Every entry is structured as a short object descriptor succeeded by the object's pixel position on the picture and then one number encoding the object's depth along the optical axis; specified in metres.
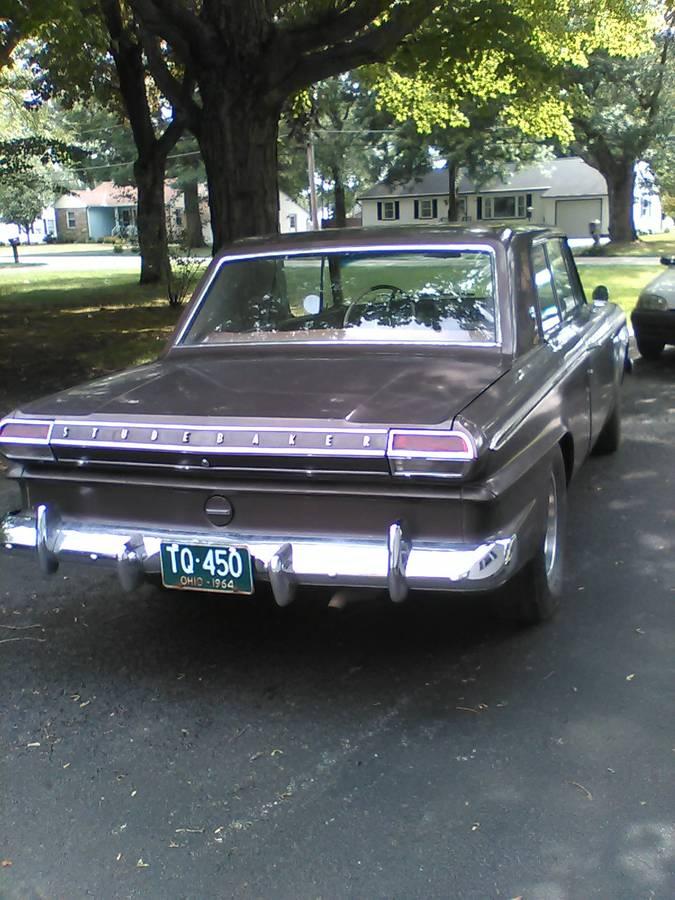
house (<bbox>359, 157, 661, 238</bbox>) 51.56
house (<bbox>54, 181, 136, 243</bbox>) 74.38
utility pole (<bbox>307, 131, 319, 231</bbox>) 36.34
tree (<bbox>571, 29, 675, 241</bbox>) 30.09
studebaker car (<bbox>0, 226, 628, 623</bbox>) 3.01
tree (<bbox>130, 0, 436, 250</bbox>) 9.30
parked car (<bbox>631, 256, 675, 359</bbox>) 9.34
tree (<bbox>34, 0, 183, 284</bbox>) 14.73
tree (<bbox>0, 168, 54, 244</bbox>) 56.34
